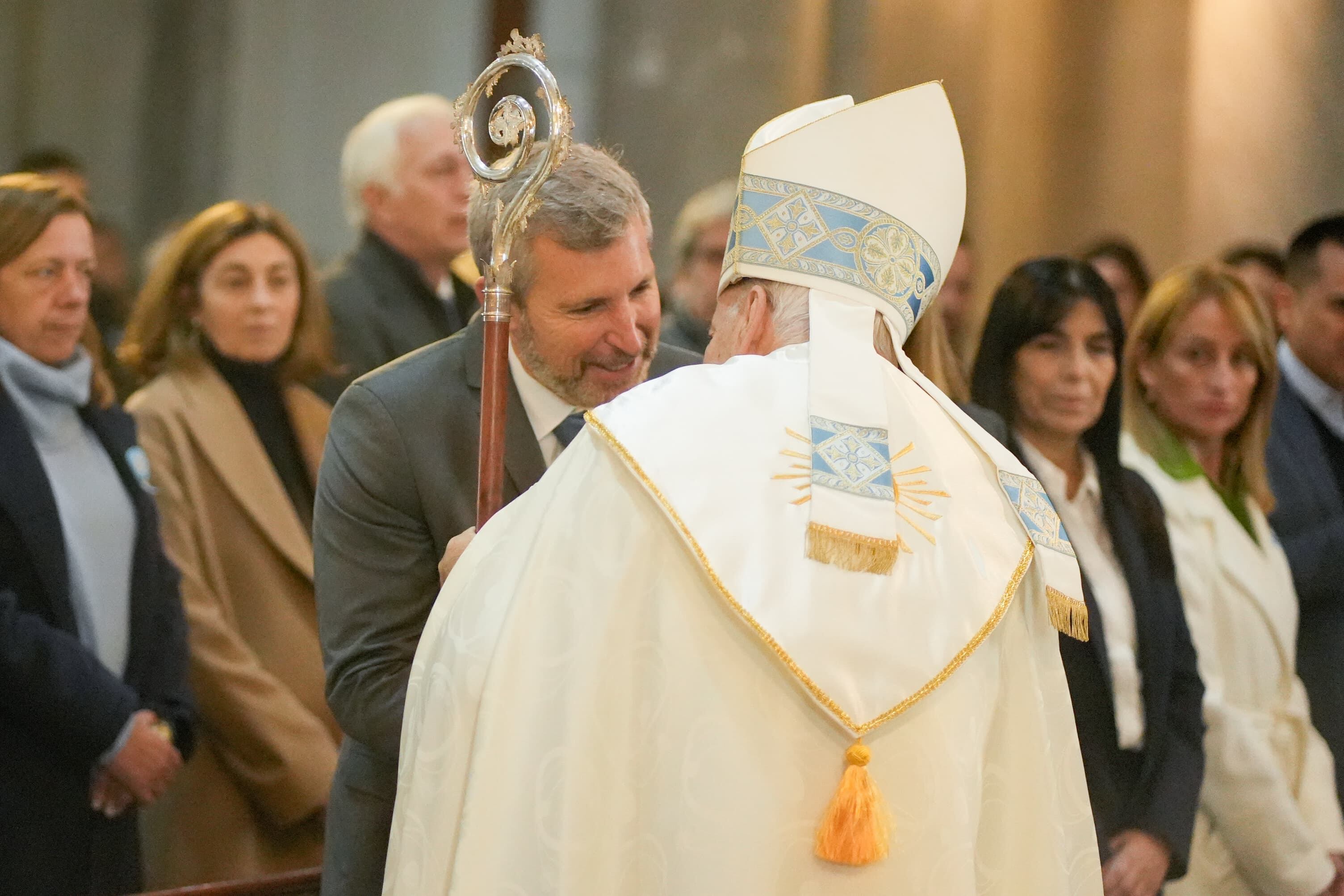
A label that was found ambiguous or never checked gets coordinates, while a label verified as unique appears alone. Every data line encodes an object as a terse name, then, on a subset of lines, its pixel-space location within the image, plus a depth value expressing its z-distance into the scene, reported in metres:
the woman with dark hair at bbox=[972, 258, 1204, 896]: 6.87
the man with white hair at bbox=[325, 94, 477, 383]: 8.68
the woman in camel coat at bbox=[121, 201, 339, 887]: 7.49
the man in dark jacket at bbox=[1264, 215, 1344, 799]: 8.54
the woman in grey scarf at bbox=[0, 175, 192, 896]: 6.29
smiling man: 4.96
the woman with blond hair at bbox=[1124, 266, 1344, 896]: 7.52
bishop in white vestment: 3.82
